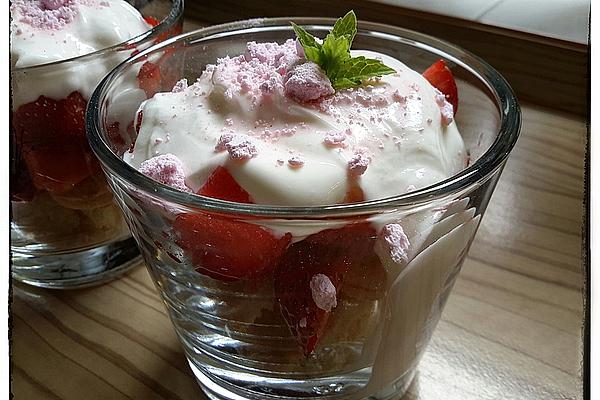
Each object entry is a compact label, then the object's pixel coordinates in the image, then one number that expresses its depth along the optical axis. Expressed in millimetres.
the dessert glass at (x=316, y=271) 172
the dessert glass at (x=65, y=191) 233
